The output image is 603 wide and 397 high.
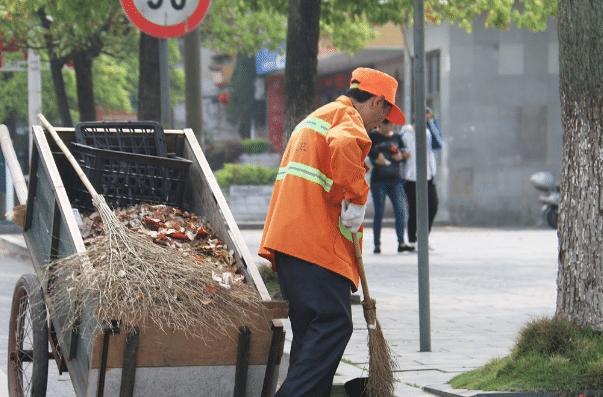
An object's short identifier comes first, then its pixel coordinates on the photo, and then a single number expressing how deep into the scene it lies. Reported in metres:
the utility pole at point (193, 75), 17.19
